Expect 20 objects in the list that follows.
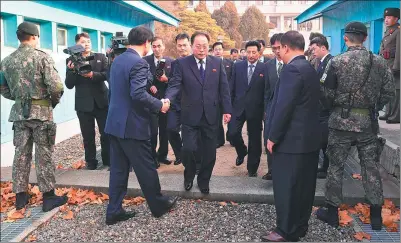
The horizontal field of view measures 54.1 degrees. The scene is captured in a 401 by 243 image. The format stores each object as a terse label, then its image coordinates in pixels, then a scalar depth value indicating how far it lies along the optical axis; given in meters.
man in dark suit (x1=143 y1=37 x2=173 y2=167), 6.14
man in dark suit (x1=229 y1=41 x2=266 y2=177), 5.65
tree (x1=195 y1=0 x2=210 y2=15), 43.81
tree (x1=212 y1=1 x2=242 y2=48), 47.66
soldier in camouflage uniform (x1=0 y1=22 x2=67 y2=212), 4.65
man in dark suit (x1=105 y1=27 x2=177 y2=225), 4.11
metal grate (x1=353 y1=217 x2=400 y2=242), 3.85
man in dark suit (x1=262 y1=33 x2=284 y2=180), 5.28
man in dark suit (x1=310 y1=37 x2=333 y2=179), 5.35
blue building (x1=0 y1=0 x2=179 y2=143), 7.15
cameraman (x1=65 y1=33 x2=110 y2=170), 5.95
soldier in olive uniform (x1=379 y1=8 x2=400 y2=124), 6.84
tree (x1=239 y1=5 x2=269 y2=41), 48.78
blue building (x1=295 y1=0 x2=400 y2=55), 11.22
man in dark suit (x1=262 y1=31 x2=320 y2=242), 3.61
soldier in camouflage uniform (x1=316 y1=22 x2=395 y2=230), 4.07
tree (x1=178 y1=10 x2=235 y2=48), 37.31
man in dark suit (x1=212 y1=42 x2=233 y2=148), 7.97
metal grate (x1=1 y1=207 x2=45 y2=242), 4.12
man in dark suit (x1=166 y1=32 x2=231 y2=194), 4.79
